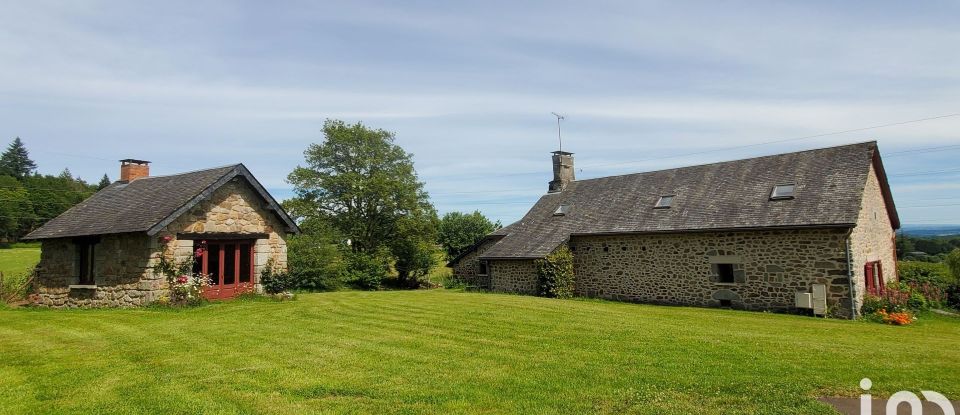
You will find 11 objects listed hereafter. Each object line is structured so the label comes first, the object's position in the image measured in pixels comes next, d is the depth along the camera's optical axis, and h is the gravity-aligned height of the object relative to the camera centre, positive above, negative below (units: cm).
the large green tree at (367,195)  3362 +320
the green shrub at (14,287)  1769 -104
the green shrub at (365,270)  3134 -137
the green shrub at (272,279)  1816 -102
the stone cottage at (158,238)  1568 +41
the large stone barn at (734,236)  1653 +5
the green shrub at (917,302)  1749 -224
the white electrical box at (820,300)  1606 -193
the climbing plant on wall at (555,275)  2188 -137
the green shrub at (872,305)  1636 -215
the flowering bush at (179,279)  1548 -79
